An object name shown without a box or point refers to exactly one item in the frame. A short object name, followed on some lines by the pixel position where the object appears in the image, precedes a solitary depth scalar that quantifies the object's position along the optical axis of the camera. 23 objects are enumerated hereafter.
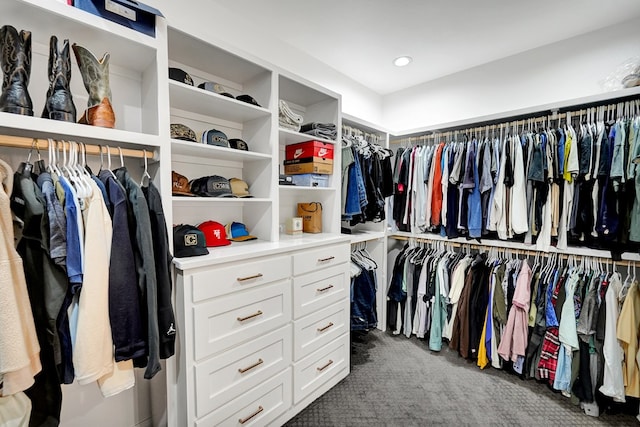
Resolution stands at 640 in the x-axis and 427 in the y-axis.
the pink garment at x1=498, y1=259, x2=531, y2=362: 2.06
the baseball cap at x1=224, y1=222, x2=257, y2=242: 1.82
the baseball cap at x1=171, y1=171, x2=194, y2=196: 1.51
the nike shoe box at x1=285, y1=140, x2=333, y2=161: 1.99
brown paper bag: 2.21
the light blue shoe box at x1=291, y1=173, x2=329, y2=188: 2.06
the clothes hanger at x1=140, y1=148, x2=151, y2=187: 1.26
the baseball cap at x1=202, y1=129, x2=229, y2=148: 1.59
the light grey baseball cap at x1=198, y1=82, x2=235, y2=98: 1.52
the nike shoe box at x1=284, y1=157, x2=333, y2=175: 2.00
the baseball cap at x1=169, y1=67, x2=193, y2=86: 1.40
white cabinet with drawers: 1.29
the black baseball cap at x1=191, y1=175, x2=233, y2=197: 1.60
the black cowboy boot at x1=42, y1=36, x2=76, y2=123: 1.05
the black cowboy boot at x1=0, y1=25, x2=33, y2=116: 0.96
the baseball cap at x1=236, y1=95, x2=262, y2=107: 1.68
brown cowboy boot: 1.15
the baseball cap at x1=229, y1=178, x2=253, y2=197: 1.75
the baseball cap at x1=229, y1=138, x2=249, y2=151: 1.74
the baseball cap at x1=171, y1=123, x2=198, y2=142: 1.47
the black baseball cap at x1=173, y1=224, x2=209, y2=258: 1.37
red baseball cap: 1.64
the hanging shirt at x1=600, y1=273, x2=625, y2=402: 1.71
